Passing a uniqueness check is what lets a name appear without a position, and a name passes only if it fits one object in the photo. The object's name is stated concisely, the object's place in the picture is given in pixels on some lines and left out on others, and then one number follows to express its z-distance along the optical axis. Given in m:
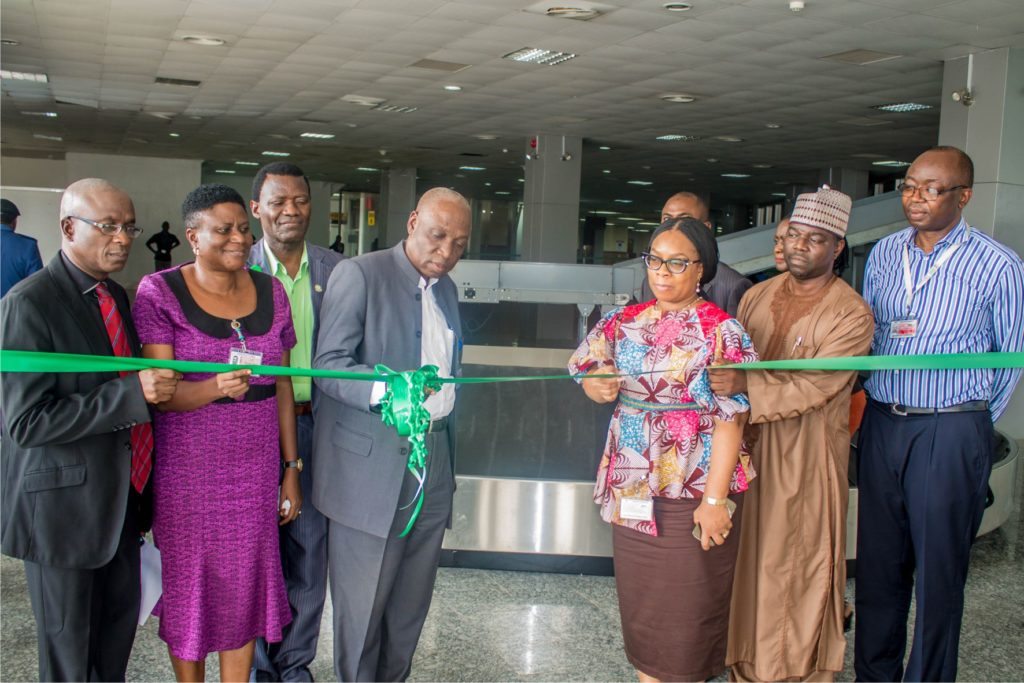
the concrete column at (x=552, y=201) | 18.50
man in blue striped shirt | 3.17
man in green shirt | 3.39
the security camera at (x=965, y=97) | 10.25
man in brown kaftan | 3.13
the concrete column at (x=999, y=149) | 9.92
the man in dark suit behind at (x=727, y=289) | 3.94
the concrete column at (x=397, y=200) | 27.48
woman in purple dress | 2.71
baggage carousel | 4.90
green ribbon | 2.33
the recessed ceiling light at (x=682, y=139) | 17.76
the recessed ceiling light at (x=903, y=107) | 13.41
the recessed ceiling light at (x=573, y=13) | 8.95
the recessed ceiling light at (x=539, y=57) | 11.06
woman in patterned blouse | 2.78
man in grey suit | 2.88
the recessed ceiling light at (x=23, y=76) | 13.76
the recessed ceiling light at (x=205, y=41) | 10.97
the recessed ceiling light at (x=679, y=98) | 13.36
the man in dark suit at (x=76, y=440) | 2.37
